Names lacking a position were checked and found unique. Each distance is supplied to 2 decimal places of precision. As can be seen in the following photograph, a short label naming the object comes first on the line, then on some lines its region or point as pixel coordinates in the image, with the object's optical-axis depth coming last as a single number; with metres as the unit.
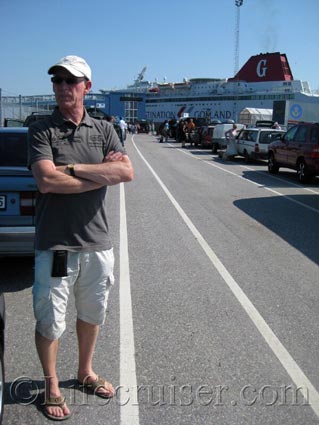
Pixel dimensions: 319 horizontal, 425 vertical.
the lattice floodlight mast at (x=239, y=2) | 85.94
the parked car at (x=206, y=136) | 28.86
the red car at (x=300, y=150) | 13.12
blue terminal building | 84.94
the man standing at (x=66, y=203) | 2.59
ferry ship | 72.19
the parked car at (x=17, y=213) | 4.55
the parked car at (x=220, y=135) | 24.97
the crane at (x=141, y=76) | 108.31
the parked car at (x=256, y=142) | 19.52
